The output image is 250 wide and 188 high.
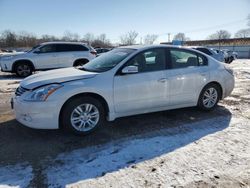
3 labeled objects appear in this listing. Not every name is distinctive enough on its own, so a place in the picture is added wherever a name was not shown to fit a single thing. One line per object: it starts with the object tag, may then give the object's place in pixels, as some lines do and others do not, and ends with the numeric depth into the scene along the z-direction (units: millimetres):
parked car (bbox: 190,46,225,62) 11783
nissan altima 3202
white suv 9425
